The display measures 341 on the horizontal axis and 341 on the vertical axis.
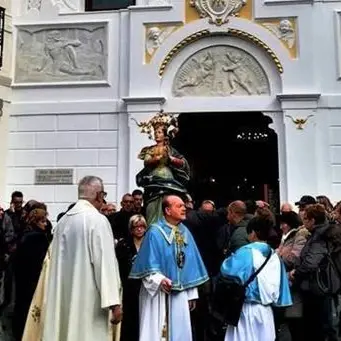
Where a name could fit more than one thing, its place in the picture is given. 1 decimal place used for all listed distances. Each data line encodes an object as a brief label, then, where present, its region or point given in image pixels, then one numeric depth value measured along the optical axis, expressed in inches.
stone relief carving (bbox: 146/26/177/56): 493.0
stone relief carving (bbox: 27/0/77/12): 515.2
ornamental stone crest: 486.0
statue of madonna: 250.5
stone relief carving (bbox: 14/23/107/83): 504.7
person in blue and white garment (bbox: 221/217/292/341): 179.2
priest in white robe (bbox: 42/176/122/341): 180.5
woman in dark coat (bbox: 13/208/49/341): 238.2
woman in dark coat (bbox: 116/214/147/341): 229.3
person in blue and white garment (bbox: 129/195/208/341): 189.6
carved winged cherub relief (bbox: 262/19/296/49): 480.1
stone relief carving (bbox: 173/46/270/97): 484.7
